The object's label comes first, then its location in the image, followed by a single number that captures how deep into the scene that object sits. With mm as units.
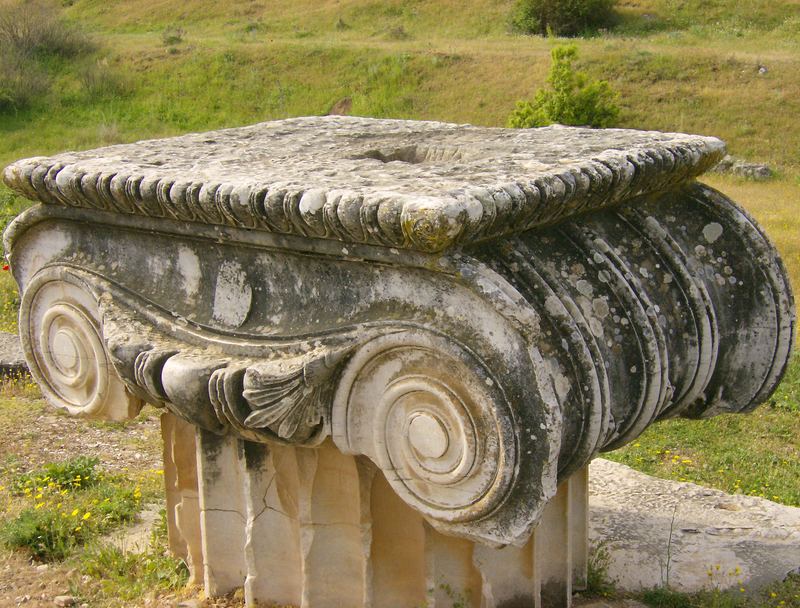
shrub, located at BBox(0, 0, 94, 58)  25906
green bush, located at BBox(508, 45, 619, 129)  16703
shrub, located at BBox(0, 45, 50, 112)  22516
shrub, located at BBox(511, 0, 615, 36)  26609
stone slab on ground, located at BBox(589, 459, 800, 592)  3771
